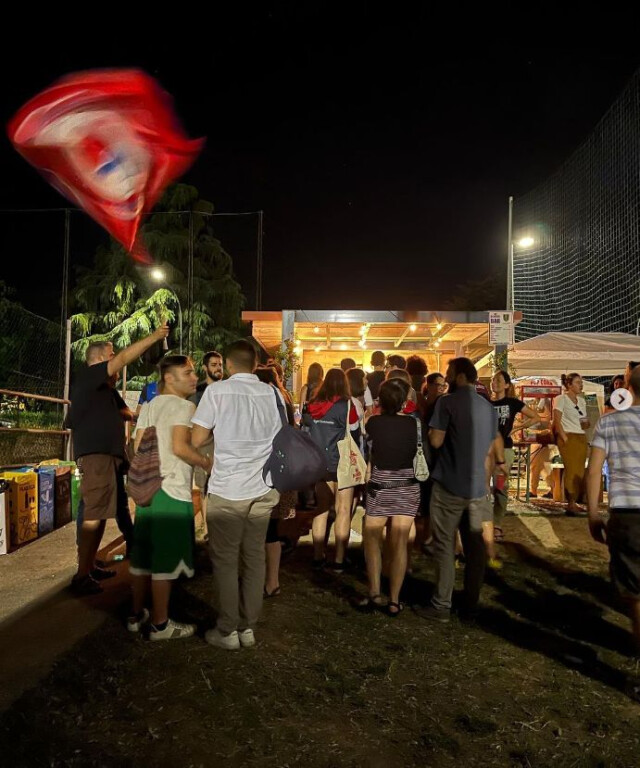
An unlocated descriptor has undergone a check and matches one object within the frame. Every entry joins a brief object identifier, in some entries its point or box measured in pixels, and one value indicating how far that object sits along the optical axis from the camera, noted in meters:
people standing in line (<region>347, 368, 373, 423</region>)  6.12
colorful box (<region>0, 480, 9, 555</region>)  5.92
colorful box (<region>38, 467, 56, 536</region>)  6.79
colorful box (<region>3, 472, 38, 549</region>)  6.16
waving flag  5.96
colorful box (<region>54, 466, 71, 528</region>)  7.29
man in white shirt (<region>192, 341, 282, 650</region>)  3.76
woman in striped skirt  4.52
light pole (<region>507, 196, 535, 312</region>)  19.00
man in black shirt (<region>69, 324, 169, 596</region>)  4.73
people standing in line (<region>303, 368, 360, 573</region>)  5.63
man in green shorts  3.76
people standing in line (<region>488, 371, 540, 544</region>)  6.39
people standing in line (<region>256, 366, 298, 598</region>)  4.64
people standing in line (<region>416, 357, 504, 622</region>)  4.41
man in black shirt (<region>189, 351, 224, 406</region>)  6.34
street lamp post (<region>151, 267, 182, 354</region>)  23.17
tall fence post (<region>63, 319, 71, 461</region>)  9.70
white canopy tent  10.59
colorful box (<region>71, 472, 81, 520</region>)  7.76
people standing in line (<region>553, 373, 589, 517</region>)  8.47
